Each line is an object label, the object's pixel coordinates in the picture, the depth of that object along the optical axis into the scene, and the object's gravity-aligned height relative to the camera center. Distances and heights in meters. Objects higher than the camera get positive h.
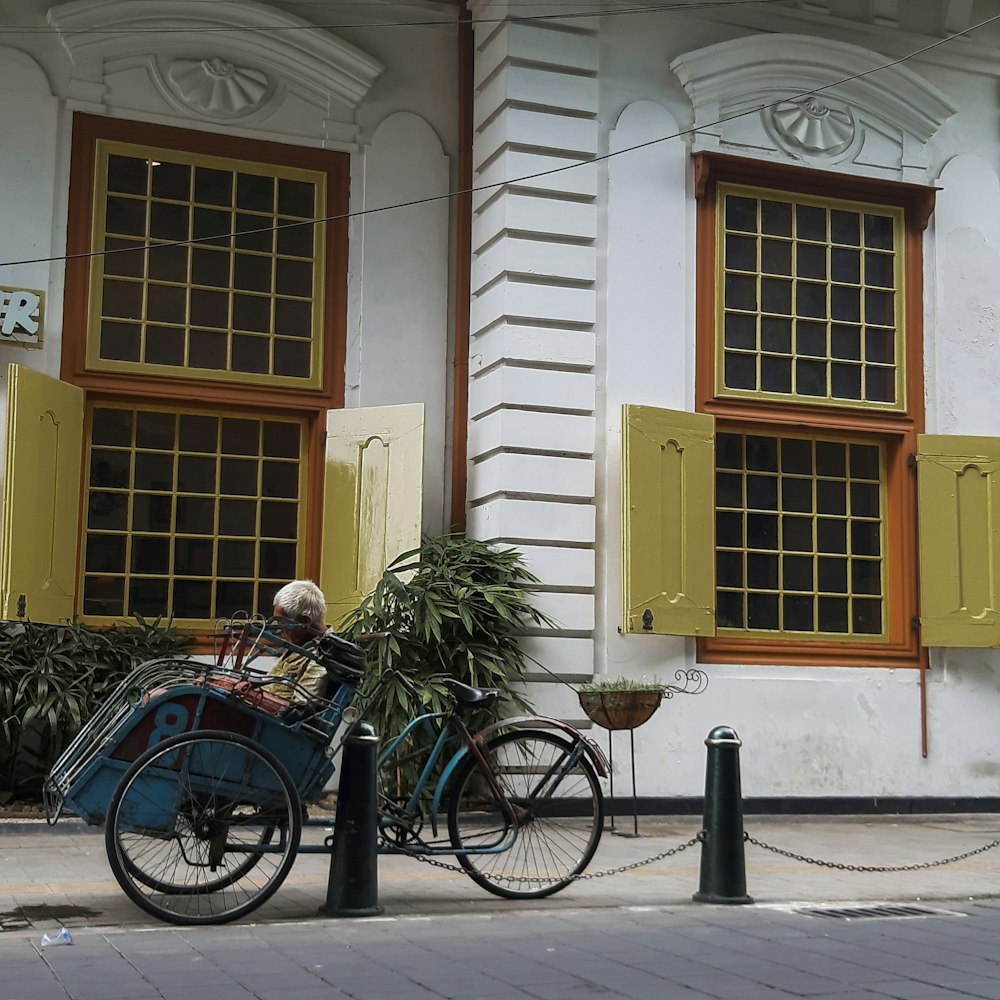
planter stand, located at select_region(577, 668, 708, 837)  10.05 -0.39
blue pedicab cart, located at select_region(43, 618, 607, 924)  6.42 -0.63
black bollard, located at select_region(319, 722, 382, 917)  6.59 -0.88
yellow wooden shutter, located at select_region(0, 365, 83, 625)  10.08 +0.97
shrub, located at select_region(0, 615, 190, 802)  9.83 -0.29
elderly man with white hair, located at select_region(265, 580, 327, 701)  6.90 +0.05
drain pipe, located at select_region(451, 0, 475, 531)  11.76 +2.98
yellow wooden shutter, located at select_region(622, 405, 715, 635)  11.29 +0.99
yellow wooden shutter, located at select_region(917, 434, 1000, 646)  12.13 +0.94
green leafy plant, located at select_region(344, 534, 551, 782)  10.34 +0.16
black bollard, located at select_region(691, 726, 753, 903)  7.15 -0.83
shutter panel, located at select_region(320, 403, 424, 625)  11.14 +1.10
